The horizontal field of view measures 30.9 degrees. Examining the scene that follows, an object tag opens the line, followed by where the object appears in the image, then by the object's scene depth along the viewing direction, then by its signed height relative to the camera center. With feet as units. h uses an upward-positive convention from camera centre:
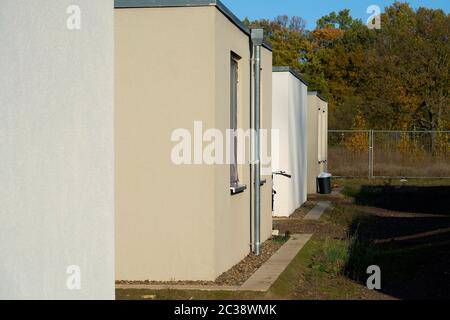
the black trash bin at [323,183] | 85.54 -4.27
